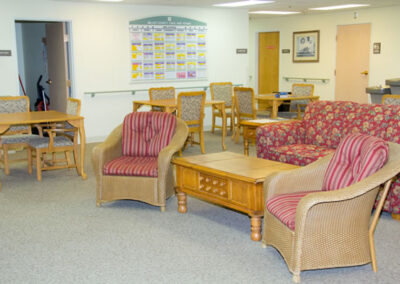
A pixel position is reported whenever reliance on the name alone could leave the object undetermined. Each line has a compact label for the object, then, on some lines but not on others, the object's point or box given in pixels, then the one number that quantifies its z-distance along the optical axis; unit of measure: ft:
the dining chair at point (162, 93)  26.24
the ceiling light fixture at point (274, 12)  35.25
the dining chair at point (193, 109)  22.82
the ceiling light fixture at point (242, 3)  28.63
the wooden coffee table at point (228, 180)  12.62
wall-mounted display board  29.09
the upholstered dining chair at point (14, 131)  19.88
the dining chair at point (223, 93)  29.86
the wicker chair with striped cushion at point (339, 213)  10.05
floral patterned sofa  15.07
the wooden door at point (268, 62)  41.01
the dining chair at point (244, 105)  25.86
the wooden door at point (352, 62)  34.58
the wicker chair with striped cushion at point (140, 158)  15.19
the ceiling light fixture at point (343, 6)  31.48
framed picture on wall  37.63
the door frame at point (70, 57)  26.96
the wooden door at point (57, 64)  27.20
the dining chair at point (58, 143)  19.02
